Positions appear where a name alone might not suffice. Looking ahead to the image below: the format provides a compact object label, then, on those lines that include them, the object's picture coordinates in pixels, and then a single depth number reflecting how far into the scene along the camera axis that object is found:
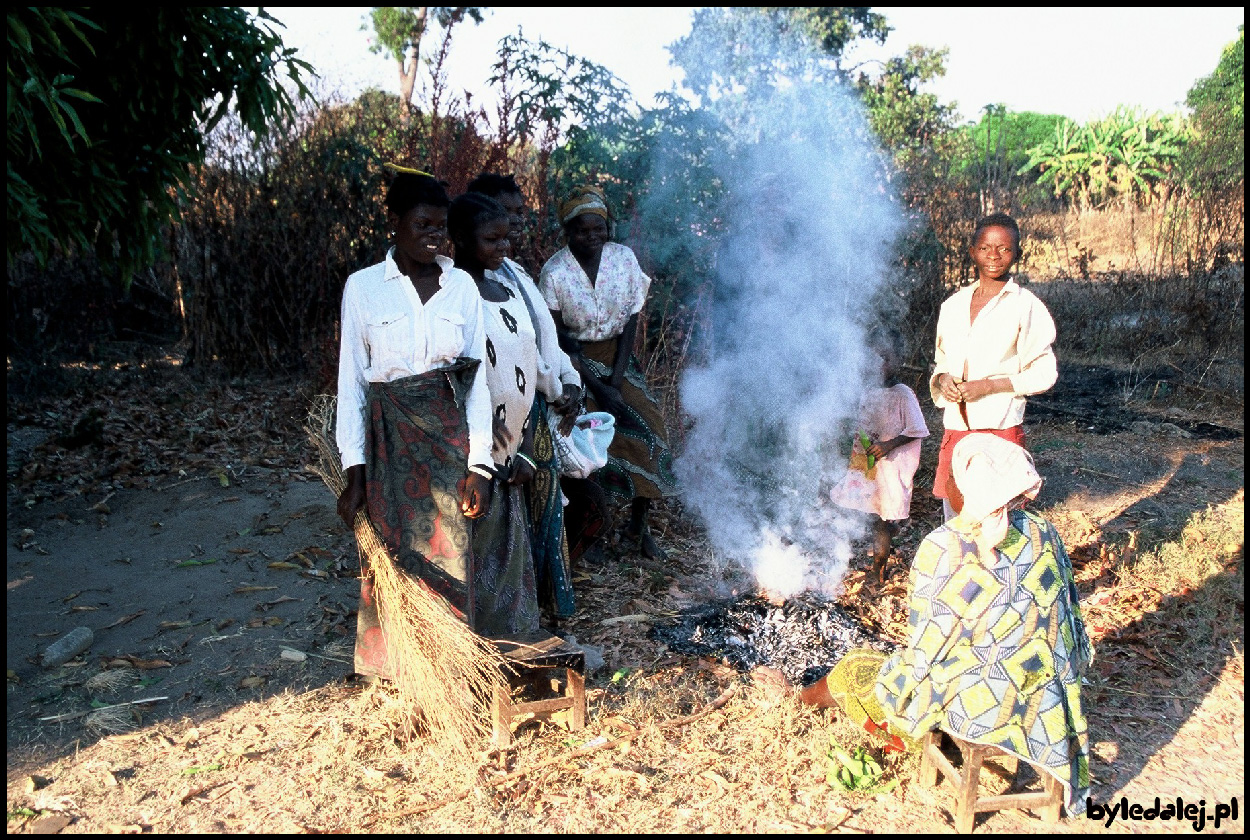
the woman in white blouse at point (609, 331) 4.68
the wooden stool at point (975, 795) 2.84
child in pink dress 4.82
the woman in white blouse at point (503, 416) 3.56
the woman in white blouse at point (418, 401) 3.28
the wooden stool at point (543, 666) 3.29
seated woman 2.80
